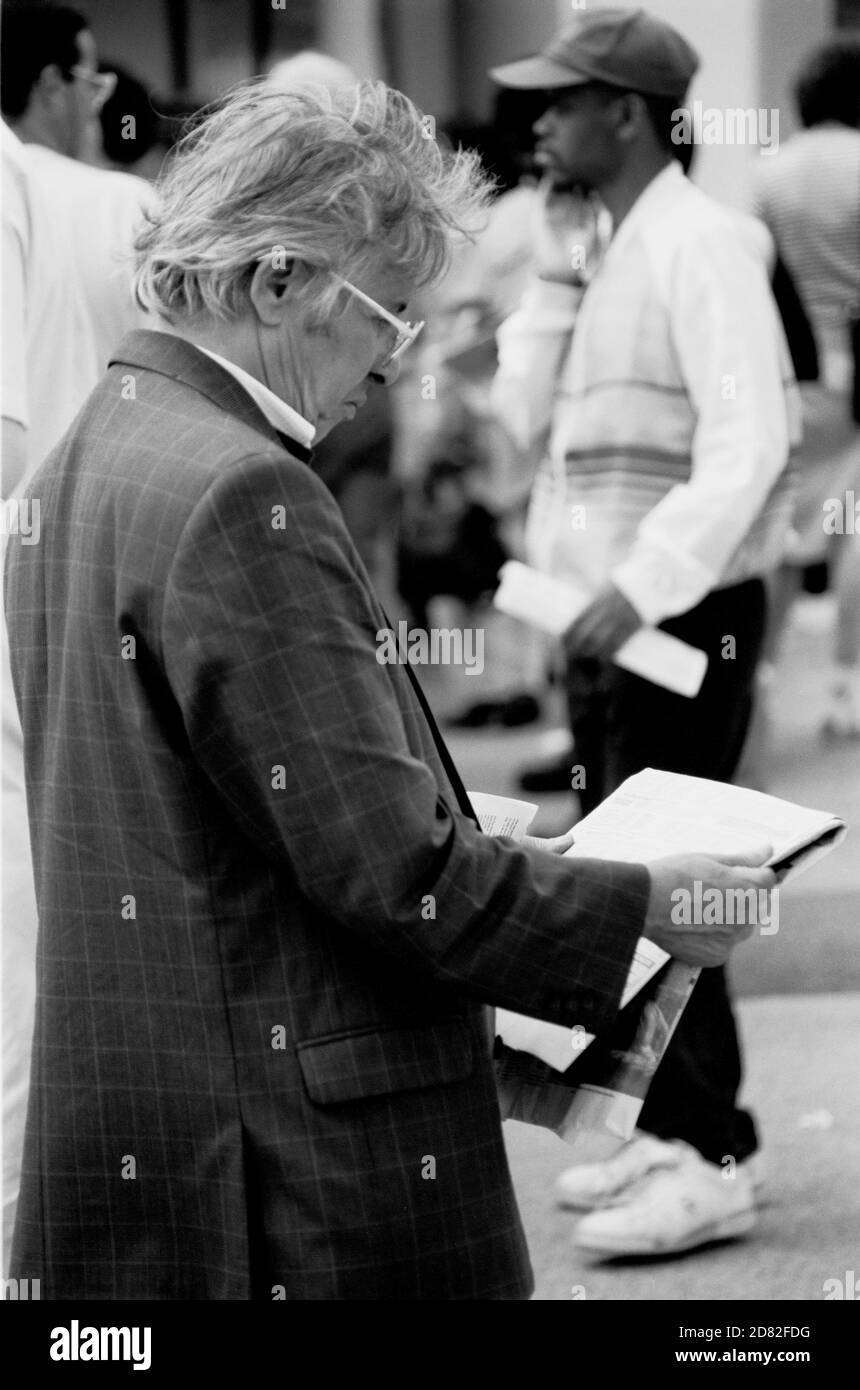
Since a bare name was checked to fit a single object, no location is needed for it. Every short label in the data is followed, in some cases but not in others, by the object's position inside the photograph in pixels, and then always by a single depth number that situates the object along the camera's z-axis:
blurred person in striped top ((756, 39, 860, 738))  11.41
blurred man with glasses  5.45
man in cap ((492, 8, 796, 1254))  6.39
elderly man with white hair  3.29
